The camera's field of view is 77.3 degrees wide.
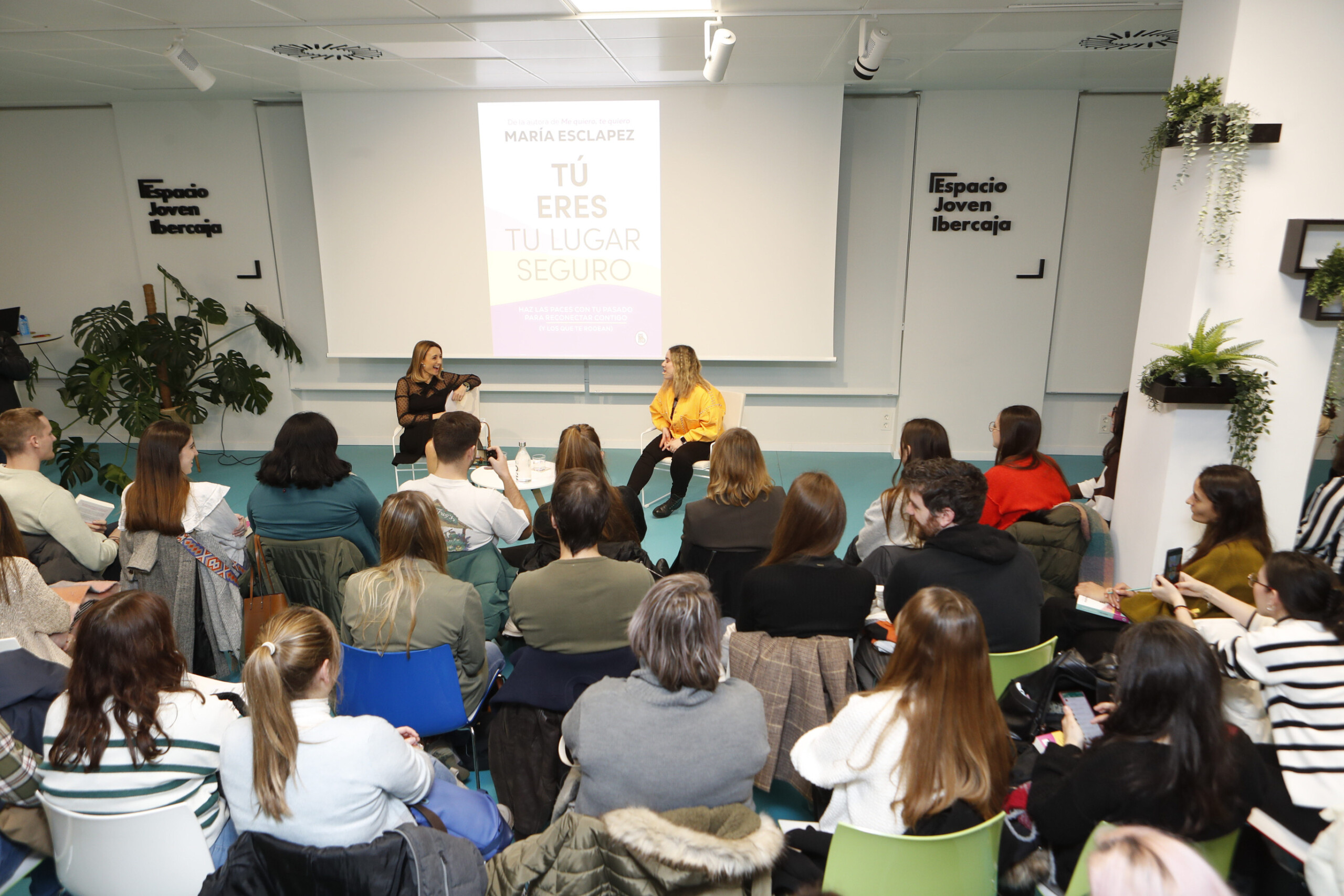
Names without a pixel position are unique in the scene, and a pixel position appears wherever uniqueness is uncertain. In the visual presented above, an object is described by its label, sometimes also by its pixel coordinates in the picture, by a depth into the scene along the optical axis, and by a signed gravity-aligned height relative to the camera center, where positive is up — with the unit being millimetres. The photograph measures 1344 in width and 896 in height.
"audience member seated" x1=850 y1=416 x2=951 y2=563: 3303 -953
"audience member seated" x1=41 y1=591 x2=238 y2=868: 1833 -1005
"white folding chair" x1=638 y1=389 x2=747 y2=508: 6098 -1055
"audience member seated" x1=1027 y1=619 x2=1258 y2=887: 1703 -1003
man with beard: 2557 -922
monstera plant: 6113 -827
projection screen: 6359 +322
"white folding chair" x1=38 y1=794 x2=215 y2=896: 1809 -1262
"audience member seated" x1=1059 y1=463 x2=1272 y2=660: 2850 -962
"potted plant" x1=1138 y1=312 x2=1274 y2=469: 3441 -495
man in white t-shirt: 3303 -914
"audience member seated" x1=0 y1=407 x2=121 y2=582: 3100 -903
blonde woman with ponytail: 1727 -1017
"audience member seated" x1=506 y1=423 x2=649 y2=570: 3118 -984
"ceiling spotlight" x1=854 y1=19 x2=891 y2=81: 4289 +1096
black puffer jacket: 1708 -1217
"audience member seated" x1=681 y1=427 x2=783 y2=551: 3322 -957
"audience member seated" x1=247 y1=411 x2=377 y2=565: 3320 -885
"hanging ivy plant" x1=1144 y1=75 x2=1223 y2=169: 3383 +633
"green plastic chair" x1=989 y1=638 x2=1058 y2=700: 2430 -1156
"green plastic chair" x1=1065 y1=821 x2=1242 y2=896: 1669 -1215
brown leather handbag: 3184 -1286
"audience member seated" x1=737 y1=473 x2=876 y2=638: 2555 -994
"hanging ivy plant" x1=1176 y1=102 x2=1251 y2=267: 3303 +373
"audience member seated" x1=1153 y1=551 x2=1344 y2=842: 1978 -1012
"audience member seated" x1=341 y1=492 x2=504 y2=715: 2557 -1018
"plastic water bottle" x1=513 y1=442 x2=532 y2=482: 4754 -1133
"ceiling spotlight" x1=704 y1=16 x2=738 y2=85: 4105 +1055
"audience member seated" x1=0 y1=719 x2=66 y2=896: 1984 -1226
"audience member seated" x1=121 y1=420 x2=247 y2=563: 3070 -824
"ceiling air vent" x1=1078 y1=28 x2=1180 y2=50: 4609 +1213
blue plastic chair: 2457 -1238
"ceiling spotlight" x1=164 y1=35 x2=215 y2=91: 4495 +1080
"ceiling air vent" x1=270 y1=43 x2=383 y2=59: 4874 +1234
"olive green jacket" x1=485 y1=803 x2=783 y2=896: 1571 -1134
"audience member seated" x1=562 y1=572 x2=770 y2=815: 1843 -1012
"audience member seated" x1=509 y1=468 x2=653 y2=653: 2523 -992
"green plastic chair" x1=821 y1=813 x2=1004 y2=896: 1650 -1180
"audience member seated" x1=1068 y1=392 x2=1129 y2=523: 4160 -1133
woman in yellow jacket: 5754 -1089
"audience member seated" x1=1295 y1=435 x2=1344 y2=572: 3268 -1017
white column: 3291 +2
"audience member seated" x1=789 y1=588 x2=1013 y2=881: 1808 -1020
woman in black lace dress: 5738 -914
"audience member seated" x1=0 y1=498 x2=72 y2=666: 2510 -1012
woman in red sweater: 3641 -930
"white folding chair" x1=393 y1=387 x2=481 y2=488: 5913 -1417
